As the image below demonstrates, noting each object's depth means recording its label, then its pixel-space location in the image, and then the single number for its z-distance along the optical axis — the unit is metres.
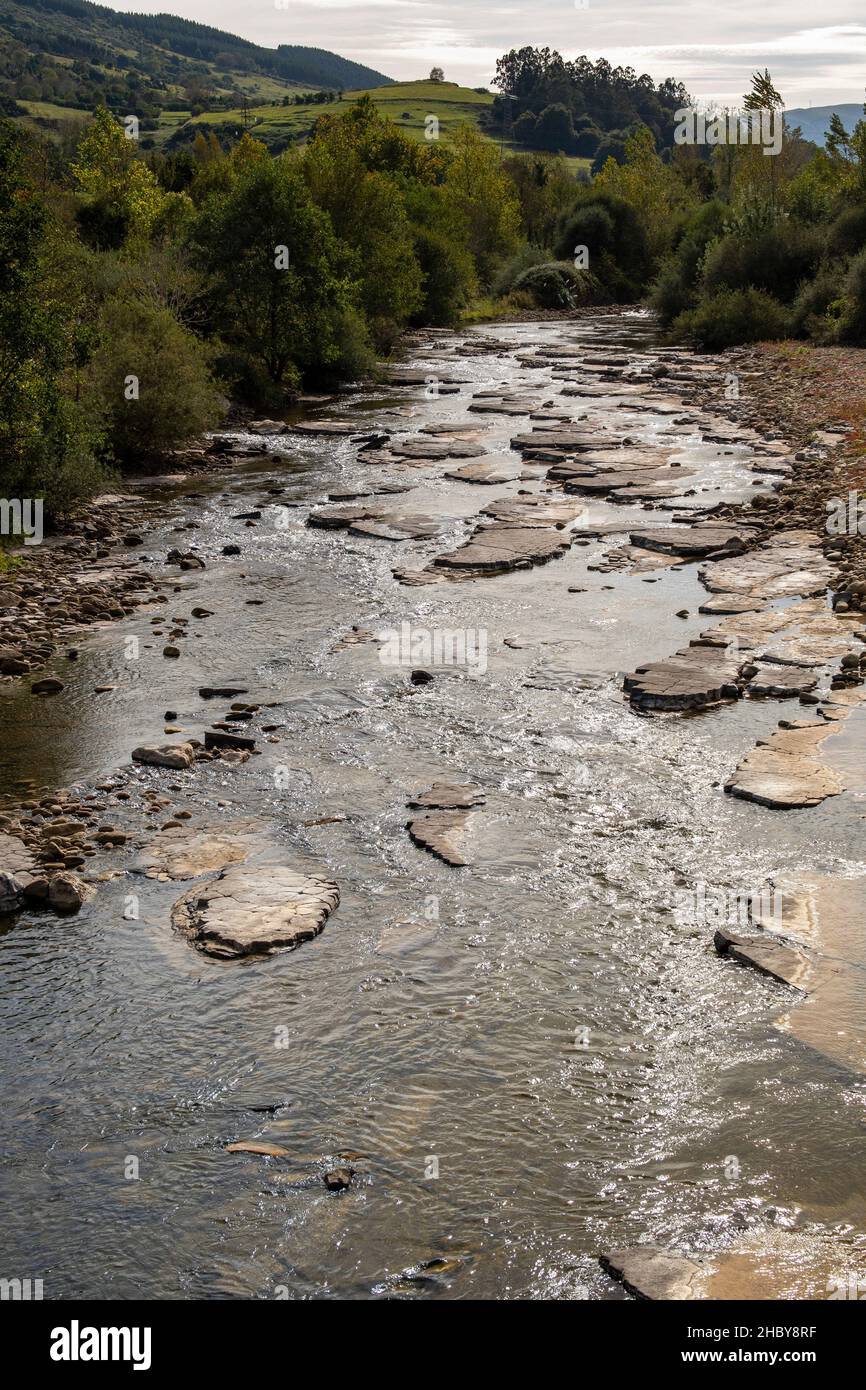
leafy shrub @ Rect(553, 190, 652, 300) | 62.22
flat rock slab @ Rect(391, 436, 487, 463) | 22.34
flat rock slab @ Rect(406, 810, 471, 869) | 8.48
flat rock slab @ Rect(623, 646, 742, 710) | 10.99
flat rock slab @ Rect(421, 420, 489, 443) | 24.25
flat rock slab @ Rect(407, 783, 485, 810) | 9.18
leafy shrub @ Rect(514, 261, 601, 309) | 58.31
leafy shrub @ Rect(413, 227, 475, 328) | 45.12
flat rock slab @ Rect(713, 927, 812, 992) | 6.98
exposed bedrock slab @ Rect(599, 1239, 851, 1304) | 4.89
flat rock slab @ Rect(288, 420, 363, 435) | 25.16
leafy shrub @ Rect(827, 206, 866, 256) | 39.06
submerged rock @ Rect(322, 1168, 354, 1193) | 5.56
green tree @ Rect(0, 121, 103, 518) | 15.14
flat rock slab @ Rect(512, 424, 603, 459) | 22.47
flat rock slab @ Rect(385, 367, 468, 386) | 31.81
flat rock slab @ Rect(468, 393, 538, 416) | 26.86
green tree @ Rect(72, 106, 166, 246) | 39.06
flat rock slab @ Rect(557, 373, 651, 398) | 28.67
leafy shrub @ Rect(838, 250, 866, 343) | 33.91
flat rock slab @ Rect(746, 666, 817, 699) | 11.06
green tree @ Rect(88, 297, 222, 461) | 20.61
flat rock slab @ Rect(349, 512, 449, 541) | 17.03
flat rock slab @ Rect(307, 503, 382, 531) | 17.64
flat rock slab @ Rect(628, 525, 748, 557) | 15.67
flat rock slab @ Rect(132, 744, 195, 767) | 9.88
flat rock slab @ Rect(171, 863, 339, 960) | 7.47
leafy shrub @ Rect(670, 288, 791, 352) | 37.66
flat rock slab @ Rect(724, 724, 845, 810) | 9.09
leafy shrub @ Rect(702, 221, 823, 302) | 40.66
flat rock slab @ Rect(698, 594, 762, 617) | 13.35
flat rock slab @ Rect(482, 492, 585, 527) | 17.44
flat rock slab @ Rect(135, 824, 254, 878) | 8.30
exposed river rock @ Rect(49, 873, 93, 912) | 7.82
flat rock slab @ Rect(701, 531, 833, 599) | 13.95
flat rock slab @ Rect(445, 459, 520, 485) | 20.25
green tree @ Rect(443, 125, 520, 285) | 66.69
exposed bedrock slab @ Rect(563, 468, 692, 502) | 19.06
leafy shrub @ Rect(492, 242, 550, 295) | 60.09
